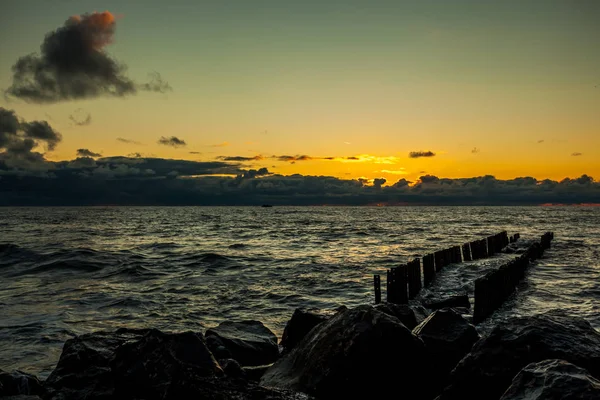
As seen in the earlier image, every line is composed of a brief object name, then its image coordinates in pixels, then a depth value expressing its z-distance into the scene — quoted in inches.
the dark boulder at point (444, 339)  298.5
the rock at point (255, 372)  331.6
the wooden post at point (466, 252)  1198.4
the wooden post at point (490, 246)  1374.3
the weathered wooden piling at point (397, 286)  660.7
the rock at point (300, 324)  407.2
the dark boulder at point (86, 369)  280.7
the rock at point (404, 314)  403.2
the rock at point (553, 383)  171.0
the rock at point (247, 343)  382.0
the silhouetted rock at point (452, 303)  625.0
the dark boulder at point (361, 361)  257.0
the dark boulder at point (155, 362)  254.1
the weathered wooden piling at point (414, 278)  733.9
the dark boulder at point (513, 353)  234.7
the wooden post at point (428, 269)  865.7
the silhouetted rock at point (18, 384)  264.7
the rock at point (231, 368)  294.3
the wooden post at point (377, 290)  641.1
